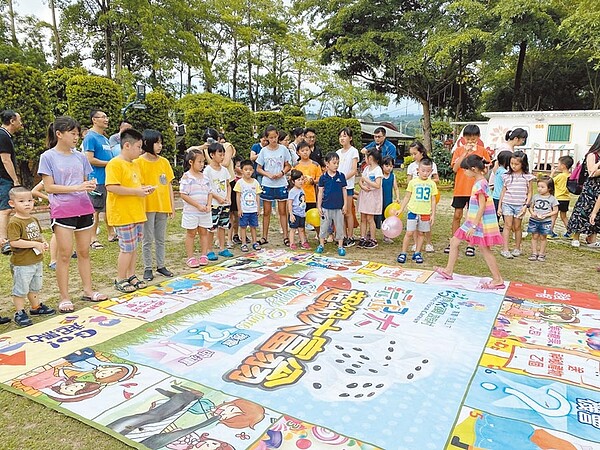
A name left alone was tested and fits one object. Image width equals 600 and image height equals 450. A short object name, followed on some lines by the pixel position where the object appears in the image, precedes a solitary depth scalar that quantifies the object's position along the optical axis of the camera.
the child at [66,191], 3.61
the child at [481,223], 4.47
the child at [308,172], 6.21
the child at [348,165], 6.25
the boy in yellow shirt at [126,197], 4.09
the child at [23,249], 3.38
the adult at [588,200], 5.75
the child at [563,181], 6.91
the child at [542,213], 5.61
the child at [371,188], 6.09
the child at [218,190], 5.56
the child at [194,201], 5.20
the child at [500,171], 6.11
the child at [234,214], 6.37
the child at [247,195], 5.91
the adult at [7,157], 4.57
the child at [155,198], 4.62
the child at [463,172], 5.73
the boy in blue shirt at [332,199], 5.86
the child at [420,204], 5.54
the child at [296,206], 6.08
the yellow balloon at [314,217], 6.26
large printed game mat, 2.24
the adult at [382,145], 6.57
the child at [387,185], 6.46
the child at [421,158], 5.88
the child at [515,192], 5.67
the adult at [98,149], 5.39
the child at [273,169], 6.23
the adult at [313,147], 6.63
